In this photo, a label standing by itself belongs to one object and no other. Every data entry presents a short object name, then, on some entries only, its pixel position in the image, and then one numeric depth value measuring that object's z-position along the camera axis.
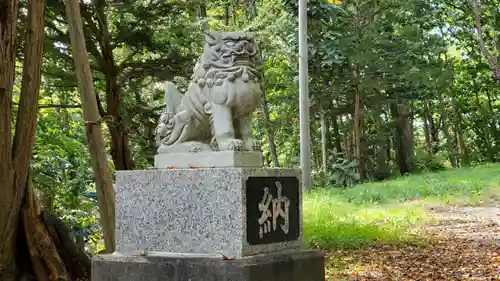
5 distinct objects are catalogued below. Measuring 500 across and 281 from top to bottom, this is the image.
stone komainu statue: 4.38
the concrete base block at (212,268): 3.93
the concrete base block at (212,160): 4.14
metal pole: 14.54
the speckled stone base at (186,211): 4.02
